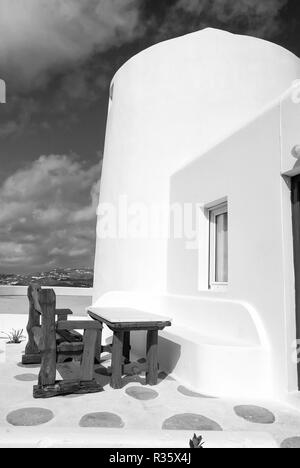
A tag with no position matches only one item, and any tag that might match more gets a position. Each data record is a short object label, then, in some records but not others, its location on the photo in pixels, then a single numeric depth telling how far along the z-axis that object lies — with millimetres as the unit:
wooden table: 4301
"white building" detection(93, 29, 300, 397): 4137
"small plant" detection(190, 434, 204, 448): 2395
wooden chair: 4039
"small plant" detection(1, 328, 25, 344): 7383
